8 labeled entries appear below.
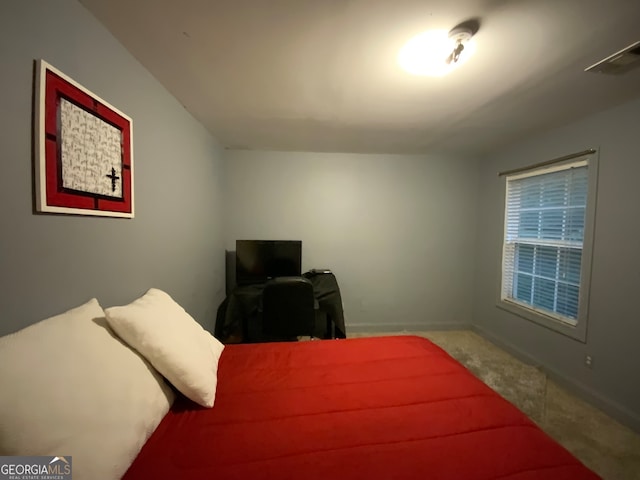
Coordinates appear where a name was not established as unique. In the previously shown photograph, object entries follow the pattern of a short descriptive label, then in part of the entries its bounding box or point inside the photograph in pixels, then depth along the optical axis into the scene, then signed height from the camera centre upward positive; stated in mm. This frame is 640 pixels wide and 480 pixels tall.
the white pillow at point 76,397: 629 -481
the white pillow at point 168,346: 1029 -494
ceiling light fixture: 1252 +966
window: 2262 -71
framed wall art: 947 +307
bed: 695 -719
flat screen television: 3080 -361
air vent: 1371 +978
